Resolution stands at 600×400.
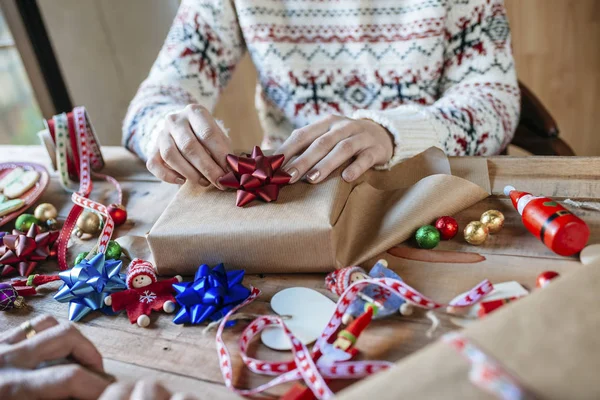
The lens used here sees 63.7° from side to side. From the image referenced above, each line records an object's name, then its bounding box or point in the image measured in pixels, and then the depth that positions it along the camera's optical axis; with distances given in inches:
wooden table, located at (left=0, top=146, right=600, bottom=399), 19.9
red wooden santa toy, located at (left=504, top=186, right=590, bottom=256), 22.5
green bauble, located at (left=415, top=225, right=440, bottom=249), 24.6
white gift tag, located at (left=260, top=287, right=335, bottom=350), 20.7
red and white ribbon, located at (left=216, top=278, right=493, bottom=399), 18.4
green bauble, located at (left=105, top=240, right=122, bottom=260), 28.1
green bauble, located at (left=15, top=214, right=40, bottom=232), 32.6
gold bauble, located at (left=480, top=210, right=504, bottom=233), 25.3
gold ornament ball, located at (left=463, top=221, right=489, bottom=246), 24.7
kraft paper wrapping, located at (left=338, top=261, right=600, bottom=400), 13.5
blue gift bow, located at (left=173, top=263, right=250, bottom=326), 22.3
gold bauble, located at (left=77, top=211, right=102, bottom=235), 31.2
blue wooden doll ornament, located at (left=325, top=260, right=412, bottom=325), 21.2
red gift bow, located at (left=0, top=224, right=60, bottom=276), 28.5
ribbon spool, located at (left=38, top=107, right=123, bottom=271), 37.6
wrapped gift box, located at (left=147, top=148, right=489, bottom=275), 23.8
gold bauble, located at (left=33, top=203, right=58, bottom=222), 33.5
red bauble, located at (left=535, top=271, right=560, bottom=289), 21.1
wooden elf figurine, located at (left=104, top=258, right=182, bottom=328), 23.4
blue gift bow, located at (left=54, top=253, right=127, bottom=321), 24.0
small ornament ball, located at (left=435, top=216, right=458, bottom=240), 25.3
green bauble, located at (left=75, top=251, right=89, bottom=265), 27.9
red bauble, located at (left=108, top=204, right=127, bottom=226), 31.6
